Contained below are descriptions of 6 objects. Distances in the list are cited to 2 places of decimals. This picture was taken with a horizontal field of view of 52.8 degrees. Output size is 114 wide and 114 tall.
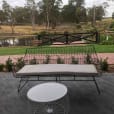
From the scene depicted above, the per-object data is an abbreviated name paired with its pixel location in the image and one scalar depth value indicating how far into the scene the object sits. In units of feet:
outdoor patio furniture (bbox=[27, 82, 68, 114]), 3.86
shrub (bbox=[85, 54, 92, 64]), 8.15
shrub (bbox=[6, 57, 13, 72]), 8.55
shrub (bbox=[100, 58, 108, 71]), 8.21
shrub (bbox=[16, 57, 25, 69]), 8.20
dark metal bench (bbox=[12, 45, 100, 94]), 5.41
